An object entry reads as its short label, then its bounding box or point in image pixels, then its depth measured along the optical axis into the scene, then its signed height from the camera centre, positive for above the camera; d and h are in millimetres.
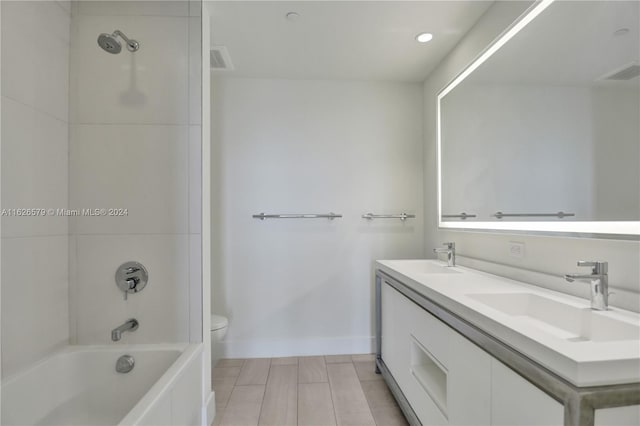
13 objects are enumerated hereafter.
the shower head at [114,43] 1438 +884
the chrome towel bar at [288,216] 2467 -10
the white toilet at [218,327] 2068 -808
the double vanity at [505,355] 666 -426
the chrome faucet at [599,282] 1011 -243
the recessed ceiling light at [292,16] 1731 +1203
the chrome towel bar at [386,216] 2535 -16
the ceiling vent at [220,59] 2091 +1197
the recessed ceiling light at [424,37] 1933 +1200
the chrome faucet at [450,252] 2014 -268
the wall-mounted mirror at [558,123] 1046 +418
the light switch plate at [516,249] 1491 -189
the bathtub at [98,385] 1247 -818
